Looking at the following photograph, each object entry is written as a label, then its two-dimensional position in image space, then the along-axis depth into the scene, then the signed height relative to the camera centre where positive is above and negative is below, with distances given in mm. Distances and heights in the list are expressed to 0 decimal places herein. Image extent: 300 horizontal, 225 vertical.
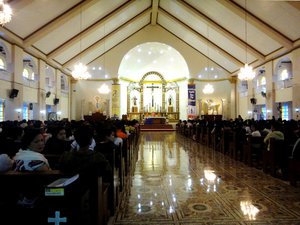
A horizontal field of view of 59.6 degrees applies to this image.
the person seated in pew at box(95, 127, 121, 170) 3605 -357
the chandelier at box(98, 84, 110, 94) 20716 +2452
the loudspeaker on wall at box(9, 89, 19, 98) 12008 +1248
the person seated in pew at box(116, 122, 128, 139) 6070 -277
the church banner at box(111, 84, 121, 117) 21594 +1703
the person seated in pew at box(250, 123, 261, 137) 7121 -340
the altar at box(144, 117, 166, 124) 21406 -52
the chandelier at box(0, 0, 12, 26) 7043 +2908
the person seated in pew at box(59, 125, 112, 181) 2455 -387
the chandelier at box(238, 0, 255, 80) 13953 +2455
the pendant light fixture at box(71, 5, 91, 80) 14391 +2655
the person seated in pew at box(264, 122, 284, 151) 5825 -347
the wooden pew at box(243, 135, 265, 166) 6879 -817
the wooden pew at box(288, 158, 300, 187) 4688 -947
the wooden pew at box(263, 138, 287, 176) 5551 -773
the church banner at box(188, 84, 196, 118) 21625 +1549
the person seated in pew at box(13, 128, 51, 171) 2525 -336
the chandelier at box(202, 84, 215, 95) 20375 +2366
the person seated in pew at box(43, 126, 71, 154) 4156 -397
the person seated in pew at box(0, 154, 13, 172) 2494 -415
